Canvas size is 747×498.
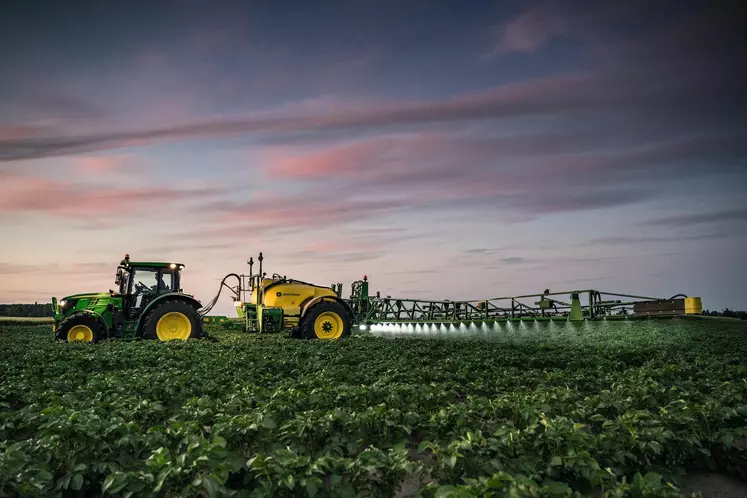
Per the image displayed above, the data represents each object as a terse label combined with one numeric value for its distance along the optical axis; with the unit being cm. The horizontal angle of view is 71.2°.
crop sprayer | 1599
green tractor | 1574
